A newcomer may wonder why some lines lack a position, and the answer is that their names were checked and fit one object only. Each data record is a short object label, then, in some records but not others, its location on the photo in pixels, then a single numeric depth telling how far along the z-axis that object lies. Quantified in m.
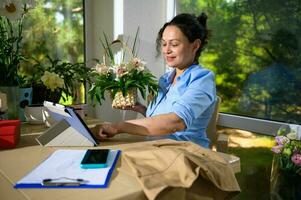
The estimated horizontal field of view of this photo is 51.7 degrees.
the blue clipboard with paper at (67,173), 0.73
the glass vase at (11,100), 1.43
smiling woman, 1.24
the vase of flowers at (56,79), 1.52
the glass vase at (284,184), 1.33
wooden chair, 1.53
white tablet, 1.09
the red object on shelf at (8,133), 1.03
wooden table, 0.69
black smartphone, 0.84
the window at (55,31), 1.92
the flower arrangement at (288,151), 1.30
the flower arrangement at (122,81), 1.30
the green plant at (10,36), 1.49
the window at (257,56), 1.60
